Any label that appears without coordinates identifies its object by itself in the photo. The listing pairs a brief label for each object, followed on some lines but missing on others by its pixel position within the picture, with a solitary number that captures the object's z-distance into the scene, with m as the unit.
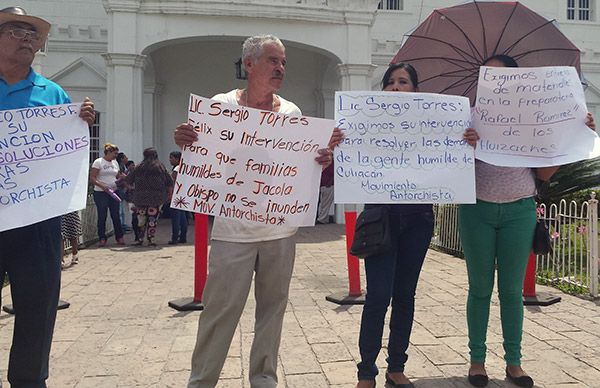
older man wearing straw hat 2.49
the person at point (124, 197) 11.20
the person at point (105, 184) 9.22
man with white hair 2.67
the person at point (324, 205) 14.56
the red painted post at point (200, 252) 5.43
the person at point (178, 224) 10.19
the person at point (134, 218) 9.81
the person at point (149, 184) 9.34
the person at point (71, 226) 6.73
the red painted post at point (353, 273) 5.60
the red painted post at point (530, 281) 5.45
